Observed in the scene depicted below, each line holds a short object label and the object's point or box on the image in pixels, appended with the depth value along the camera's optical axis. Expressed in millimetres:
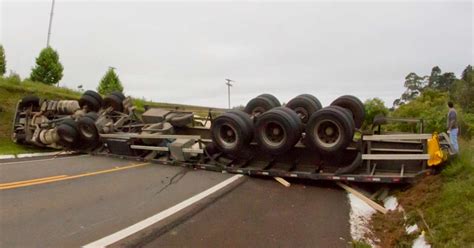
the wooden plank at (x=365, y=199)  6113
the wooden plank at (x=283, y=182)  7680
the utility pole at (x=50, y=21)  29500
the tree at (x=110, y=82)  28984
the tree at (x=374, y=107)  25705
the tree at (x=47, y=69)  25484
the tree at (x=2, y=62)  23972
